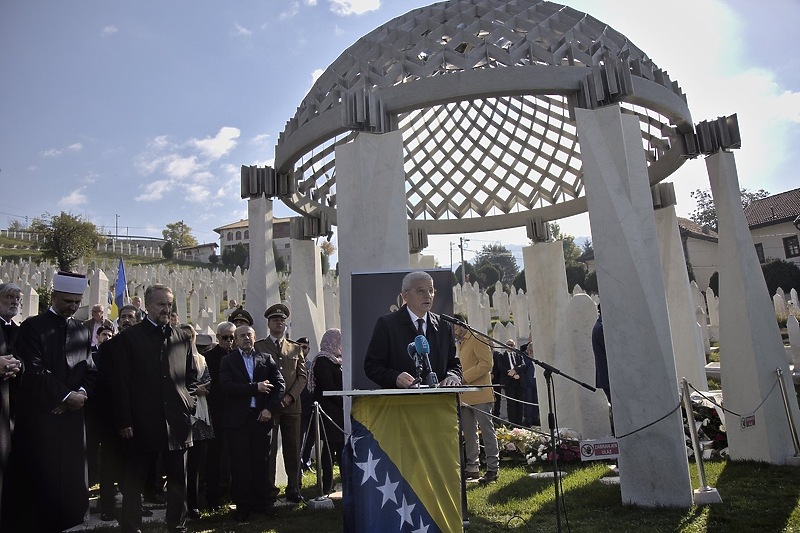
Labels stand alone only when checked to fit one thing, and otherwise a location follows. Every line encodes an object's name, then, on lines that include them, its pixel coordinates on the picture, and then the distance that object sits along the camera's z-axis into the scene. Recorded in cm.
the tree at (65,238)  4541
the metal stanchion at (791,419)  690
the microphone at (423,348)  345
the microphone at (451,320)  436
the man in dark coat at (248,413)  557
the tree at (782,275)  2769
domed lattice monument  596
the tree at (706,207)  5899
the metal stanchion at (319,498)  580
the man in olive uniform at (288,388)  630
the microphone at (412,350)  378
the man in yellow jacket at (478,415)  695
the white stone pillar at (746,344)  695
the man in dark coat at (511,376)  1100
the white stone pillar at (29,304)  1612
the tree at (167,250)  6869
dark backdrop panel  562
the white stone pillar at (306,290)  1005
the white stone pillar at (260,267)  853
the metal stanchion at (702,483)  545
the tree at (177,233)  8356
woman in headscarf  675
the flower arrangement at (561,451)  780
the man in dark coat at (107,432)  480
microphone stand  415
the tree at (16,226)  7562
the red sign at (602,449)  584
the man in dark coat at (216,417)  613
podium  347
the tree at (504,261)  7682
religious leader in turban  411
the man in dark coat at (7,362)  386
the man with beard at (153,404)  459
